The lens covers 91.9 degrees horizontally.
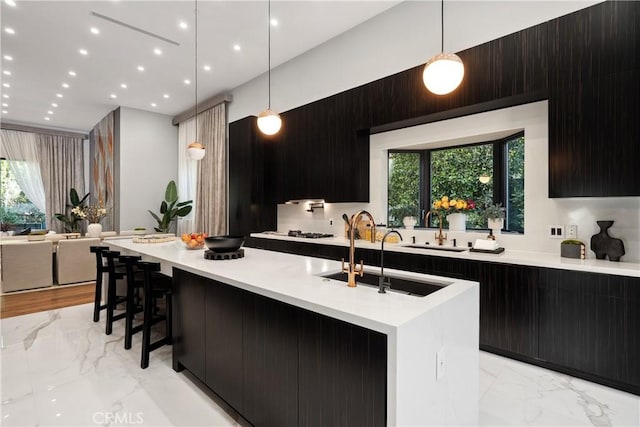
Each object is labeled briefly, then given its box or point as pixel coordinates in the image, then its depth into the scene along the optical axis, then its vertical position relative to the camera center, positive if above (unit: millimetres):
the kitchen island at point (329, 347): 1187 -646
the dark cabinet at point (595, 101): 2236 +835
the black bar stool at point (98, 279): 3662 -807
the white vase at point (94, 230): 5902 -345
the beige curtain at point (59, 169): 9211 +1305
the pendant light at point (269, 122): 3123 +911
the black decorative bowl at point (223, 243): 2605 -268
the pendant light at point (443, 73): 2182 +988
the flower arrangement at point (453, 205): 3451 +63
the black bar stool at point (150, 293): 2586 -706
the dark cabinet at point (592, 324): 2121 -830
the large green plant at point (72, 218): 8520 -167
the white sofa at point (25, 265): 4957 -873
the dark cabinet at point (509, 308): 2508 -825
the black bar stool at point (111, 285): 3277 -777
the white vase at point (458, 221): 3504 -120
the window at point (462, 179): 3229 +383
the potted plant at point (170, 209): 7359 +63
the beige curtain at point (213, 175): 6489 +801
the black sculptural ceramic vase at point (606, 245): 2416 -276
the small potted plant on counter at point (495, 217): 3172 -69
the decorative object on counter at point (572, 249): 2549 -326
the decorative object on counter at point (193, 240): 3199 -294
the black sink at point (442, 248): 3203 -402
